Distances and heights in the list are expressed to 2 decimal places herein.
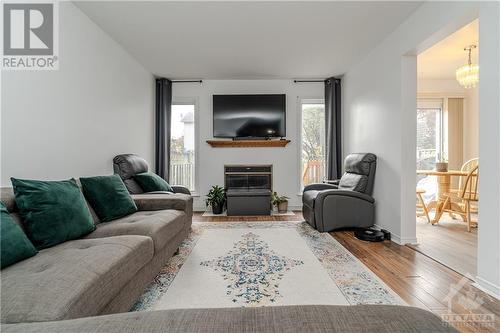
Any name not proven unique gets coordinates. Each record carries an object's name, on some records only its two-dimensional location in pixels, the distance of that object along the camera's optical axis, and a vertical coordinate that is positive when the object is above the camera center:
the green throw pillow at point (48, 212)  1.57 -0.30
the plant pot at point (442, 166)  4.21 -0.01
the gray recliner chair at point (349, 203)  3.51 -0.53
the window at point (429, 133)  5.35 +0.69
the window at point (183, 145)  5.25 +0.43
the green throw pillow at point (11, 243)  1.26 -0.40
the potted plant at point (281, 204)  4.93 -0.75
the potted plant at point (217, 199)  4.78 -0.64
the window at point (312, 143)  5.34 +0.48
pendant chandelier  3.63 +1.32
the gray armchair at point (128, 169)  3.16 -0.04
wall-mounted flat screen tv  5.07 +1.03
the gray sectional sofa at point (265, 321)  0.57 -0.37
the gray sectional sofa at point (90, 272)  0.96 -0.51
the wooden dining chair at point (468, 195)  3.38 -0.40
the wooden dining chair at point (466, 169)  4.72 -0.07
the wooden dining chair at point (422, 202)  4.02 -0.59
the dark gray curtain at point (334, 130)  5.00 +0.71
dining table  3.91 -0.47
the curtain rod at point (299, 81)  5.19 +1.73
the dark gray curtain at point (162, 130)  4.89 +0.70
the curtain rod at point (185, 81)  5.14 +1.71
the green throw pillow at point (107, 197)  2.24 -0.29
